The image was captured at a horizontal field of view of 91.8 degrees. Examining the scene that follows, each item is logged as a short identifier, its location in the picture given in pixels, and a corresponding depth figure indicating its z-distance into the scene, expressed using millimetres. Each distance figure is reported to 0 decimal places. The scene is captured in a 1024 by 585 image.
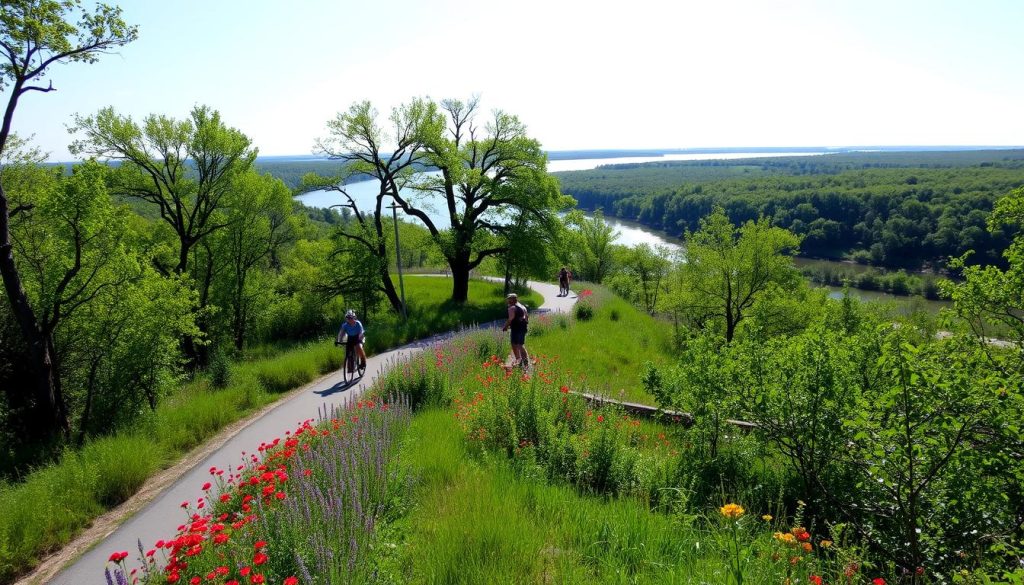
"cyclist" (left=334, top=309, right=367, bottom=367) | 12422
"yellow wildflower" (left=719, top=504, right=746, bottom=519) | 3111
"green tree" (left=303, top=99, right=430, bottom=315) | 23203
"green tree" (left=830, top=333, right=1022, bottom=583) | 3748
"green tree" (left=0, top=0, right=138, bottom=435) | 9344
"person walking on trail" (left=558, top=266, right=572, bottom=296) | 32125
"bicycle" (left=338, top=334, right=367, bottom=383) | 12900
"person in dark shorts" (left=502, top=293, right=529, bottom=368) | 11742
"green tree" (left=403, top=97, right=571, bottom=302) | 24594
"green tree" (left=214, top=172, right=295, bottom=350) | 25172
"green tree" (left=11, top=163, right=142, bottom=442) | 10664
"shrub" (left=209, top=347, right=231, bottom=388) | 13016
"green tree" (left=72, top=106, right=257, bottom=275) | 20016
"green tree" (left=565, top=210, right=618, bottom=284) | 55075
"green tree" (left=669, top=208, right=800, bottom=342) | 26406
